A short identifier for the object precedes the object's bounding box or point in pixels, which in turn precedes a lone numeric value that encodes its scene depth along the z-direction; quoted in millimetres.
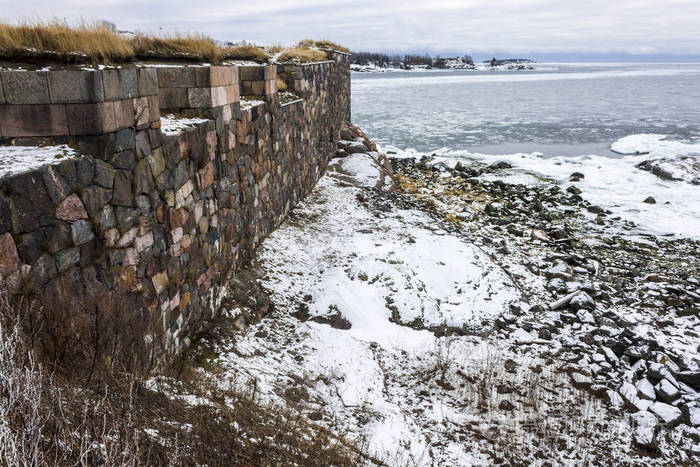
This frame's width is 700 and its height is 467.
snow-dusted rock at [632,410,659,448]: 5223
